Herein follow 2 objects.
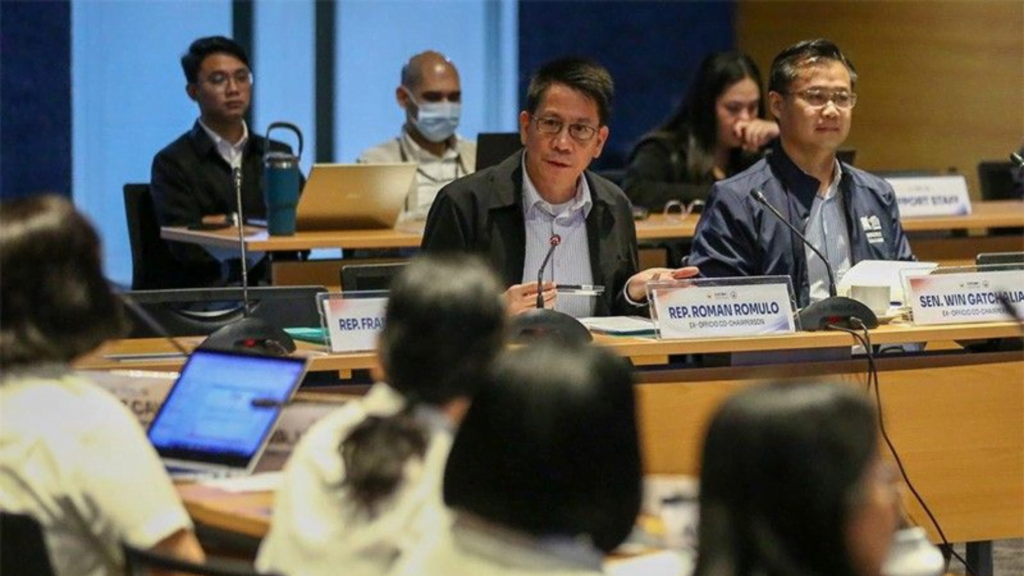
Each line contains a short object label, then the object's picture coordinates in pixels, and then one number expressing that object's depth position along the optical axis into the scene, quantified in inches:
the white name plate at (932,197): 466.5
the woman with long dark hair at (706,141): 468.7
